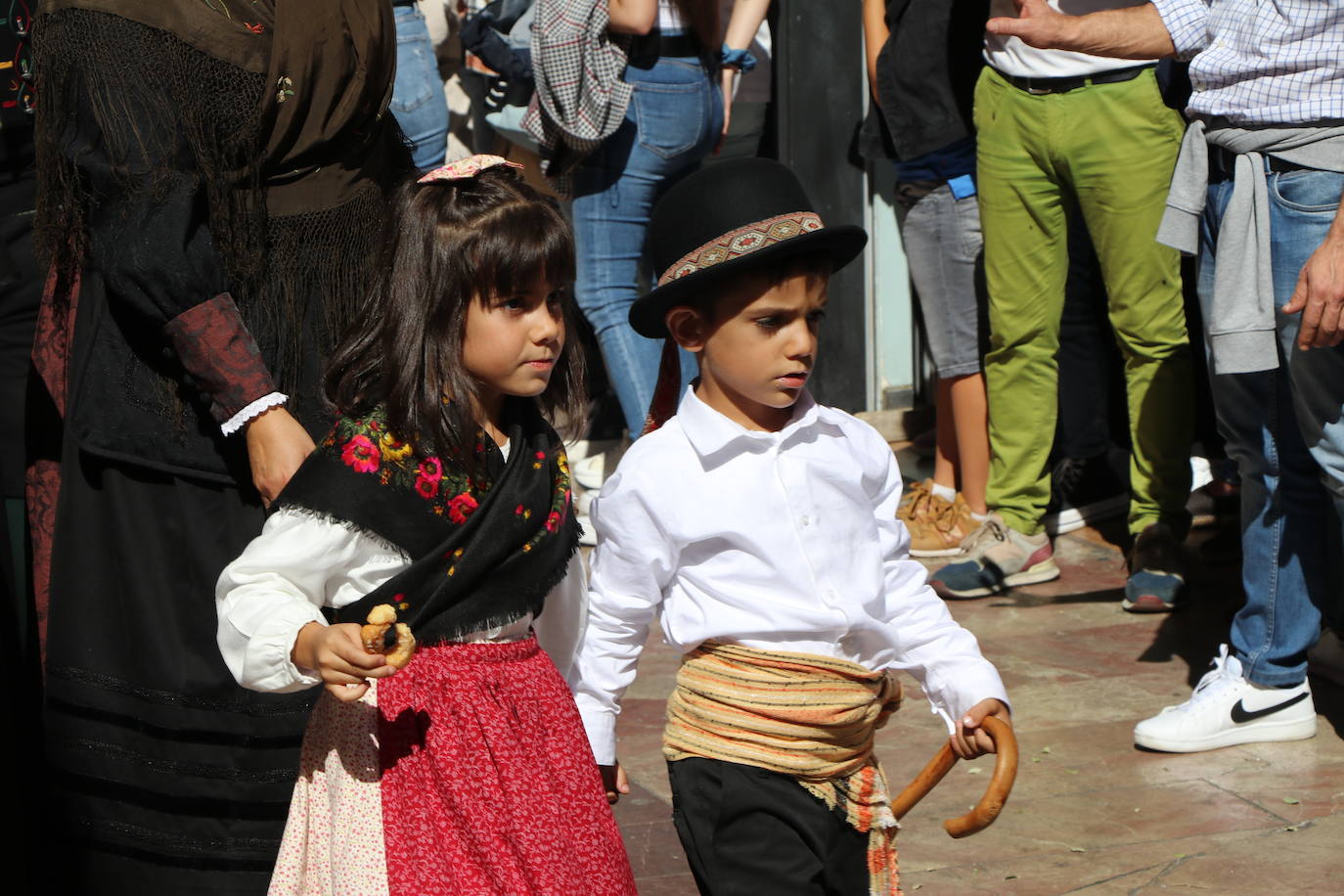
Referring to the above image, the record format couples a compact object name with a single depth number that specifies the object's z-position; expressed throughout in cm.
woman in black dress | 543
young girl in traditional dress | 455
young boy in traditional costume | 519
